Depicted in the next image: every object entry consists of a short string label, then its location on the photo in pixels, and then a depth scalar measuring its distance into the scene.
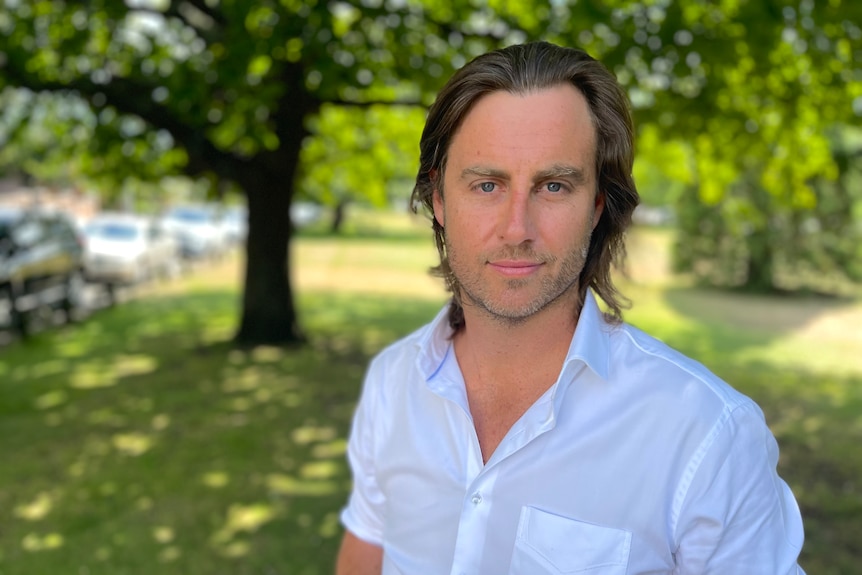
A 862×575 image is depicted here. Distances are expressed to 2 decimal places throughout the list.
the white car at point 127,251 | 17.84
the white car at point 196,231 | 28.58
